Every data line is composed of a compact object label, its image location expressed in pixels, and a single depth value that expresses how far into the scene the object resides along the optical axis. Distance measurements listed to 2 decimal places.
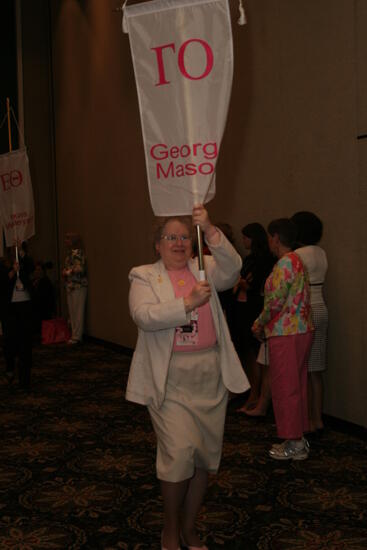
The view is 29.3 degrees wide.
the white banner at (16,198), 7.07
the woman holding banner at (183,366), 2.80
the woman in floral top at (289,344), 4.25
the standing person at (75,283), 9.89
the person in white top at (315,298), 4.70
